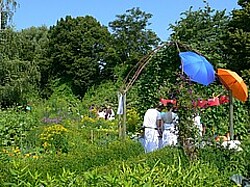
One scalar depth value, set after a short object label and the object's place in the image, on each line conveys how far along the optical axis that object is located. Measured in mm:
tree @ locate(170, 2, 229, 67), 15795
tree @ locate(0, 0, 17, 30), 21567
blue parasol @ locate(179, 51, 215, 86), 9305
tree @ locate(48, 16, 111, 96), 27453
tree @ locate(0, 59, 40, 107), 20969
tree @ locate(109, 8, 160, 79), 28734
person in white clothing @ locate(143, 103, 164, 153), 9141
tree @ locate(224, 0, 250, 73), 16188
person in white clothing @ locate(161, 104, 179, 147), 8807
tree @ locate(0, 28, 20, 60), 21062
